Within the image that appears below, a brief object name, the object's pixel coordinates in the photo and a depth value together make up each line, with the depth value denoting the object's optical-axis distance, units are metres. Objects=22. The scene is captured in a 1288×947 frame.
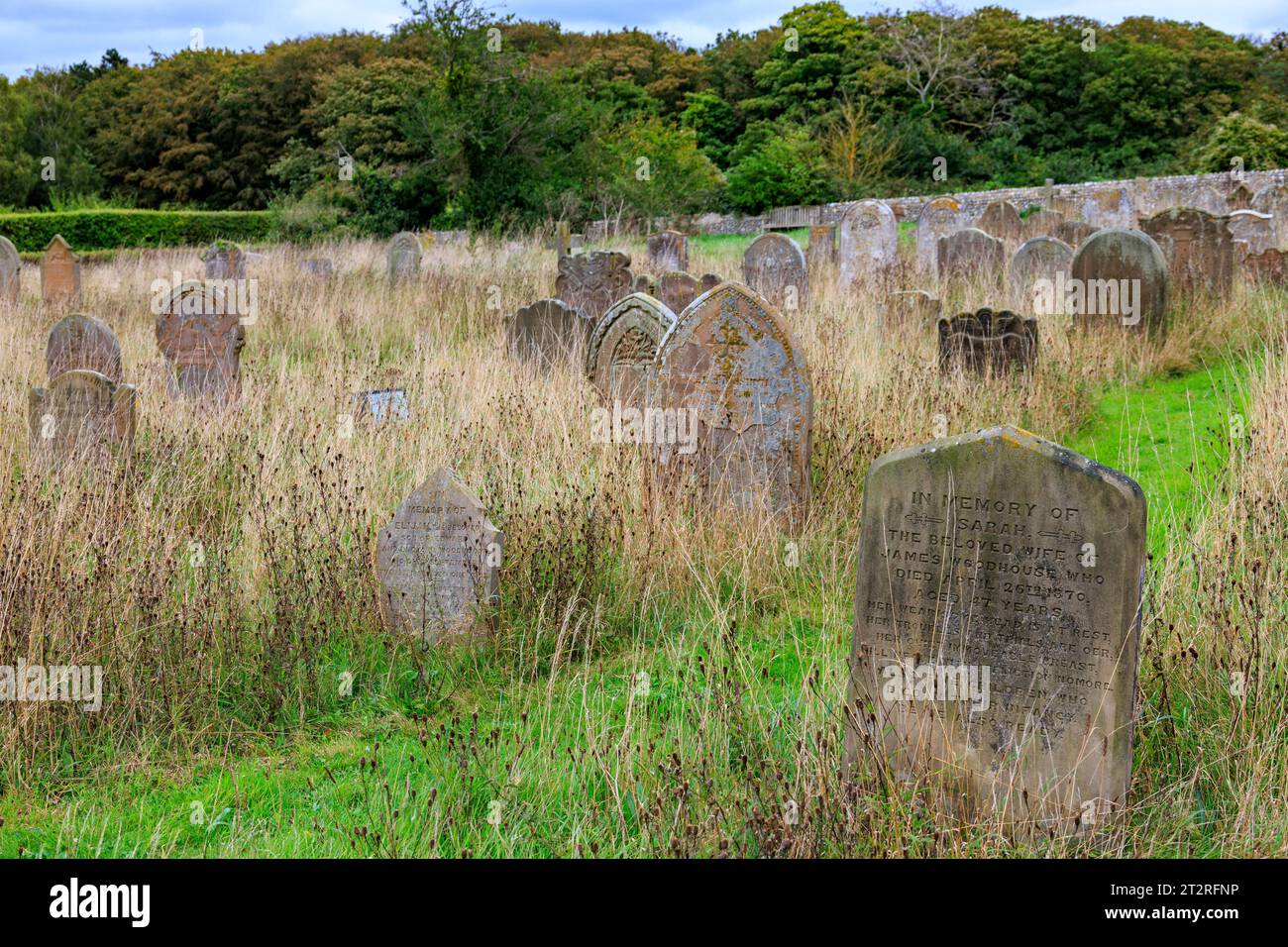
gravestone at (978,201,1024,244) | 18.25
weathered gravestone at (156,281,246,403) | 9.14
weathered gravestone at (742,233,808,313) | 14.05
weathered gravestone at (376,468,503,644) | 4.79
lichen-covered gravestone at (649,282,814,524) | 5.89
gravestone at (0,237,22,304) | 14.29
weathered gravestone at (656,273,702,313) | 11.98
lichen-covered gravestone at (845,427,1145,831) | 3.16
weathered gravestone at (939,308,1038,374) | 8.64
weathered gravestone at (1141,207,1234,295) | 10.76
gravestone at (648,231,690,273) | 17.67
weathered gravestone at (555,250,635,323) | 12.37
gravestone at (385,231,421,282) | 16.14
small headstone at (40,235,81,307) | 15.37
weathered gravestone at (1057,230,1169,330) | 9.78
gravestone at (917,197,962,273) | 19.66
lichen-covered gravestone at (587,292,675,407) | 7.85
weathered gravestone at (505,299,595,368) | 9.67
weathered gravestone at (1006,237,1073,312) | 11.34
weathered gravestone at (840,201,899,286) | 15.98
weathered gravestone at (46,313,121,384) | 8.62
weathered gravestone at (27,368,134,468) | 6.61
